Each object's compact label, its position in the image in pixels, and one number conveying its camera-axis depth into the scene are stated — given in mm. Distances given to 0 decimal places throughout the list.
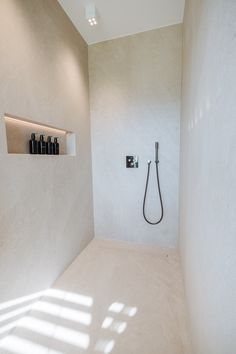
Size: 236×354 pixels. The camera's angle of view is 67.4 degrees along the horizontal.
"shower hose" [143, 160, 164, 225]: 2381
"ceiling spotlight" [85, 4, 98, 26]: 1824
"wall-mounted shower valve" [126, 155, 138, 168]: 2443
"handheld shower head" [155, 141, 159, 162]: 2327
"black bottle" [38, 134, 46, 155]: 1613
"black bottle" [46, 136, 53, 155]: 1718
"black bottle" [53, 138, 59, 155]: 1818
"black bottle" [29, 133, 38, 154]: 1554
